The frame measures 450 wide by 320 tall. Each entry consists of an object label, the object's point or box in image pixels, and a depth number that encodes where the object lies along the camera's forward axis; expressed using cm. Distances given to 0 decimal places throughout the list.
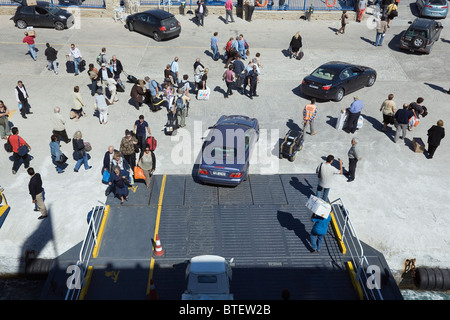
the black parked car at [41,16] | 2630
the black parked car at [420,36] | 2405
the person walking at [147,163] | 1384
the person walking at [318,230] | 1144
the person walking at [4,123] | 1592
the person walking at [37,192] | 1248
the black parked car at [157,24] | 2522
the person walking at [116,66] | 1927
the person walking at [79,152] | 1428
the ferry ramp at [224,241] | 1130
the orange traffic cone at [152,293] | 1026
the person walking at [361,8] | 2823
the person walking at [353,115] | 1662
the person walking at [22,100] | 1705
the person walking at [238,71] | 1972
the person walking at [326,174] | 1309
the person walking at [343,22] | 2650
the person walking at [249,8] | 2795
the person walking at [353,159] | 1417
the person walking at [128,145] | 1441
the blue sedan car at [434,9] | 2870
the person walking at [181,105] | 1677
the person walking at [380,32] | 2478
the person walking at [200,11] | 2715
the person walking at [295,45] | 2331
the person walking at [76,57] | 2098
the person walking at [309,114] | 1634
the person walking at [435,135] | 1542
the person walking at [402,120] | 1632
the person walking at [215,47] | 2290
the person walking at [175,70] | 1999
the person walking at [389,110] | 1700
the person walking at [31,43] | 2177
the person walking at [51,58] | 2066
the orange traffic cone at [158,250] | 1179
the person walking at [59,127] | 1542
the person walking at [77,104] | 1705
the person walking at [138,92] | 1817
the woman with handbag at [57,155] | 1413
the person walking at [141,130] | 1527
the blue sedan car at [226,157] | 1377
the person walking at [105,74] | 1889
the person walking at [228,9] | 2745
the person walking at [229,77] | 1925
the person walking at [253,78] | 1917
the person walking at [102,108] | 1681
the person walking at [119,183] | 1300
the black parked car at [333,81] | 1905
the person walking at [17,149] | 1418
